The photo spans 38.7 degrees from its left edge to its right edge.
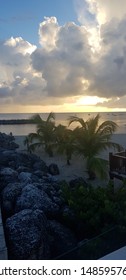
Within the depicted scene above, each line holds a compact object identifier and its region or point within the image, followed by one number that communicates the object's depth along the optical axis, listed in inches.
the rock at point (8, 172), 244.8
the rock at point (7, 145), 518.0
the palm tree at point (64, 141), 365.4
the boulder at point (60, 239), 151.8
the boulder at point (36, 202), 176.4
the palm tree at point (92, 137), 341.0
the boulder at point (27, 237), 133.4
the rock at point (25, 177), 225.5
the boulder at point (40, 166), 312.8
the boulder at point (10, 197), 183.1
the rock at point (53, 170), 335.3
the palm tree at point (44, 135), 441.0
